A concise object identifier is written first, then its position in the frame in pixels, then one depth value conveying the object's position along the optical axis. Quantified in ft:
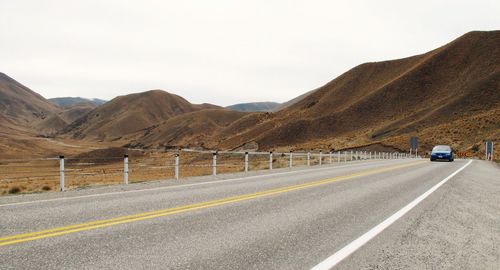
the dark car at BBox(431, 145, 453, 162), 132.46
